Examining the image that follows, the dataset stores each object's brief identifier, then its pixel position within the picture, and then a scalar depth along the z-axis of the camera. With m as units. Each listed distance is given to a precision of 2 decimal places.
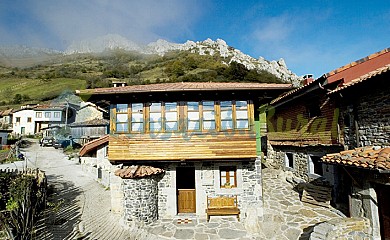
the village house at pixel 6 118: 48.06
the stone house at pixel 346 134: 7.62
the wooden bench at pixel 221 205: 10.36
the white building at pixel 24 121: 46.31
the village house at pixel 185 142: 10.12
